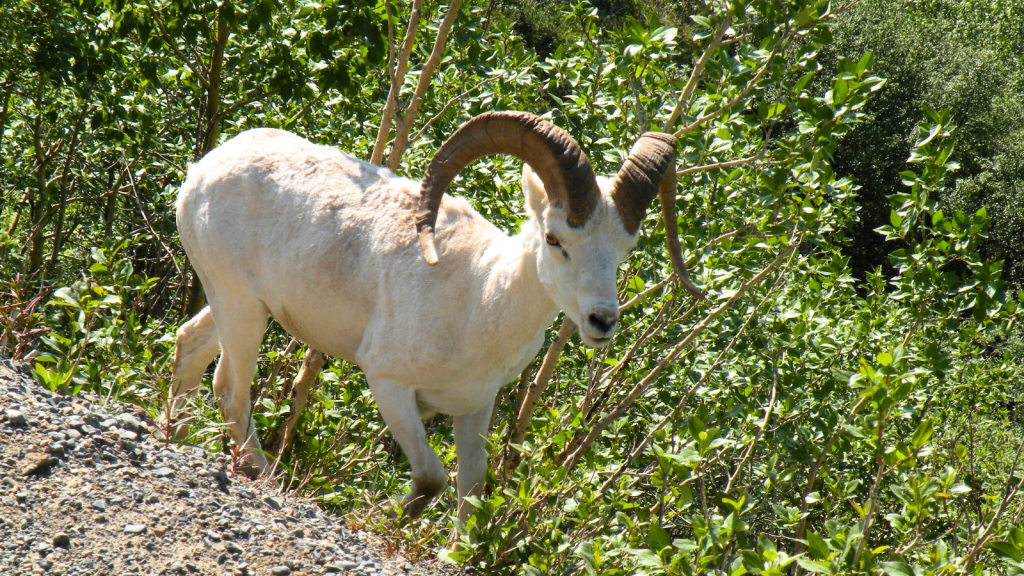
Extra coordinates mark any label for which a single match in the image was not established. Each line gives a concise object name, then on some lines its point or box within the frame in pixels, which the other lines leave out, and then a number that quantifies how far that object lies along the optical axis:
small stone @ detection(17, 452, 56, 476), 8.48
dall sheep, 9.83
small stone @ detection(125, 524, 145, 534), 8.01
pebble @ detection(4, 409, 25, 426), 8.98
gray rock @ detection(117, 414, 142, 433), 9.77
